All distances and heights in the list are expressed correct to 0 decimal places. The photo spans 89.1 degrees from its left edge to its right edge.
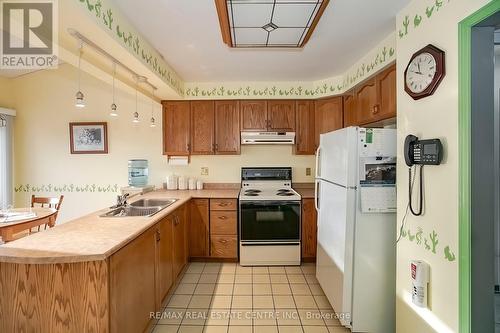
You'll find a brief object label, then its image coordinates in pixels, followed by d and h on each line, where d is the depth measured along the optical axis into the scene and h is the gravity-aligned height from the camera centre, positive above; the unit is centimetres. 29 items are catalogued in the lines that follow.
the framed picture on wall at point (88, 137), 372 +44
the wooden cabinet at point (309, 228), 324 -80
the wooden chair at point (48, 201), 325 -44
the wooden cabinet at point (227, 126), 357 +56
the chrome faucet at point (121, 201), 250 -34
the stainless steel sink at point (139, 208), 235 -42
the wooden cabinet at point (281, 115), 358 +72
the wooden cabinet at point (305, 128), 358 +53
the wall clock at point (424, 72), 145 +57
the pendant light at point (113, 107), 242 +57
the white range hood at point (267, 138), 351 +39
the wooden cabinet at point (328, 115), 339 +69
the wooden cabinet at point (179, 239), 257 -80
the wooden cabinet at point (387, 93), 219 +64
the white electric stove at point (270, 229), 315 -80
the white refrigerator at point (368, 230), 195 -51
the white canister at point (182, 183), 375 -25
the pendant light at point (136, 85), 266 +92
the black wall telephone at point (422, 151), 143 +8
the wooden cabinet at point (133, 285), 145 -77
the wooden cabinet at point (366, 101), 253 +69
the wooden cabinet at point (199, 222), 325 -71
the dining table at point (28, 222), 233 -55
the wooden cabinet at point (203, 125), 358 +58
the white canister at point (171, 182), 375 -24
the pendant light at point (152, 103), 319 +91
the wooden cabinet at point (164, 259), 211 -83
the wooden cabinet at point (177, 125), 360 +59
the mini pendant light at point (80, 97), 185 +52
